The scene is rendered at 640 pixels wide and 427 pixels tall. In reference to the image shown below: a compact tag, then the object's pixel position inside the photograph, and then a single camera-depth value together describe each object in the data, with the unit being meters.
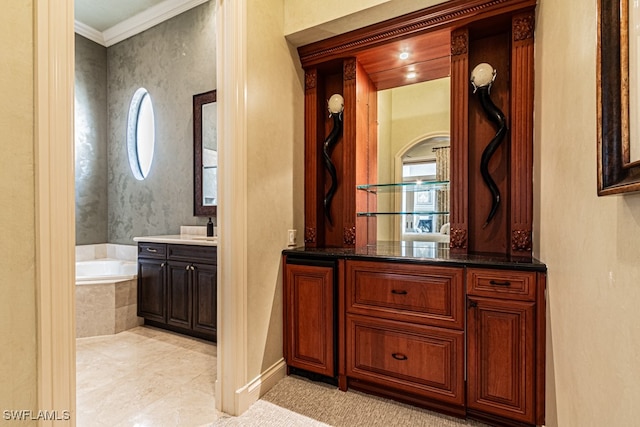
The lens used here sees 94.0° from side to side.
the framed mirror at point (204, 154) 3.43
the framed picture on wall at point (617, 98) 0.67
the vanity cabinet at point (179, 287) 2.80
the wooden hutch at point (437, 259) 1.62
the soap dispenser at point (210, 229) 3.27
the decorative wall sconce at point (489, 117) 1.97
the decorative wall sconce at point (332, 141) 2.47
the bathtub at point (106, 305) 3.01
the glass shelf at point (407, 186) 2.30
